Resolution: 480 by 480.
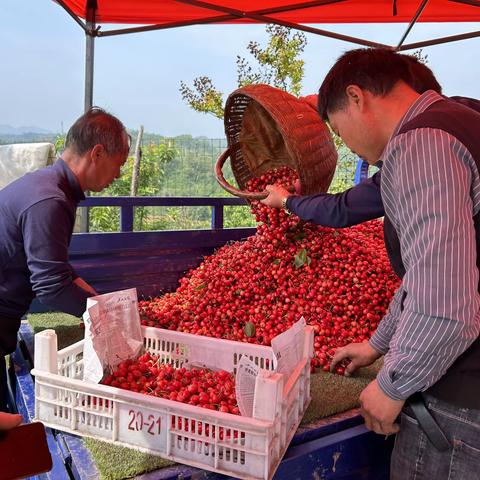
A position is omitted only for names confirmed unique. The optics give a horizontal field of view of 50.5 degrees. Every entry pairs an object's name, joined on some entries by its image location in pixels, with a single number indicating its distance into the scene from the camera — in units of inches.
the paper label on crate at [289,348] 48.6
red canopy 172.6
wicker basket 86.9
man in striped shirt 38.8
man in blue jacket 70.5
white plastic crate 44.6
